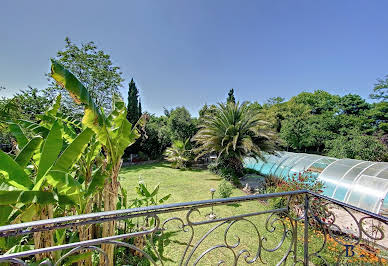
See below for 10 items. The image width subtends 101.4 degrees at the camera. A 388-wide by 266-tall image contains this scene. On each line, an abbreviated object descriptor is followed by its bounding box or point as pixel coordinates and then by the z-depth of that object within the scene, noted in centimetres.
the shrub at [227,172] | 967
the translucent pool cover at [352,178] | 589
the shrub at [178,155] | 1409
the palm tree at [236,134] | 910
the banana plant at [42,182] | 137
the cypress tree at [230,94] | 2566
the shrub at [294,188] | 538
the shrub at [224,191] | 685
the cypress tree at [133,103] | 1764
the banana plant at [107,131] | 185
